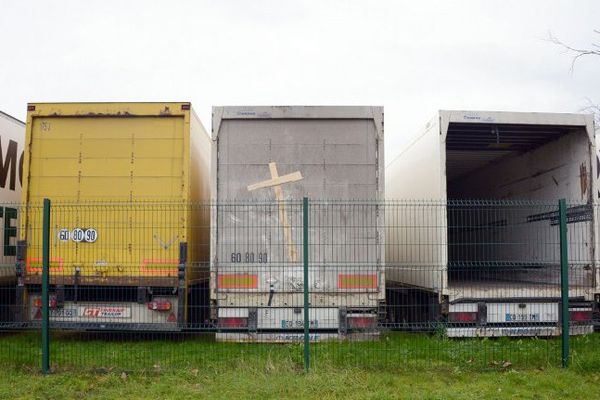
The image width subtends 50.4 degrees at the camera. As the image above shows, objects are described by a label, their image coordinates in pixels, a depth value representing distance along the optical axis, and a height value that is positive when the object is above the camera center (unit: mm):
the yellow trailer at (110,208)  8820 +531
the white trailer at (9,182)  10080 +1079
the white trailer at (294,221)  8562 +335
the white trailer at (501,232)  8750 +205
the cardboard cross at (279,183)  8664 +856
